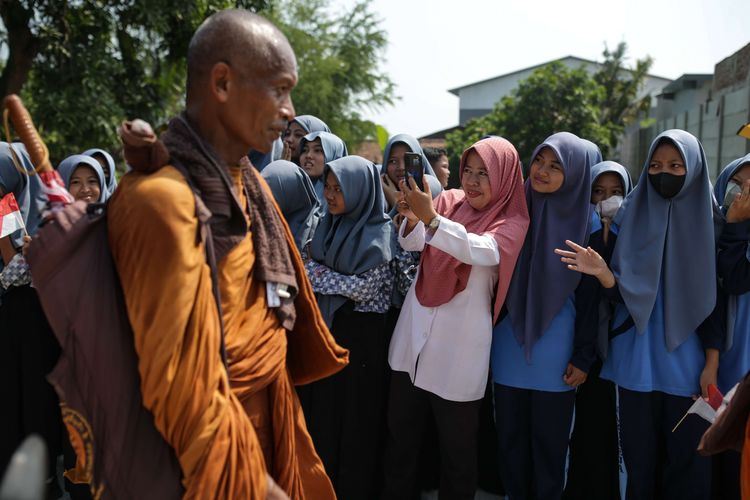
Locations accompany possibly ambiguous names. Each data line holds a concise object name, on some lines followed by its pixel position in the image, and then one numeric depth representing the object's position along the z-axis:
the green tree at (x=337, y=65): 27.05
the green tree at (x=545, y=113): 20.78
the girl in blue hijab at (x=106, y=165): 4.48
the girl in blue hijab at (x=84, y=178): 4.05
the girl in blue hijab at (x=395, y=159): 4.88
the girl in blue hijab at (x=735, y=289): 3.26
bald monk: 1.49
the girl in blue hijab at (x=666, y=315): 3.27
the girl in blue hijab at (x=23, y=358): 3.75
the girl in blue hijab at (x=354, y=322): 3.74
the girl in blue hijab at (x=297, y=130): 5.67
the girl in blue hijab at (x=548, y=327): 3.42
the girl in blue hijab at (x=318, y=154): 4.92
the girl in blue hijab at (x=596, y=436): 3.72
